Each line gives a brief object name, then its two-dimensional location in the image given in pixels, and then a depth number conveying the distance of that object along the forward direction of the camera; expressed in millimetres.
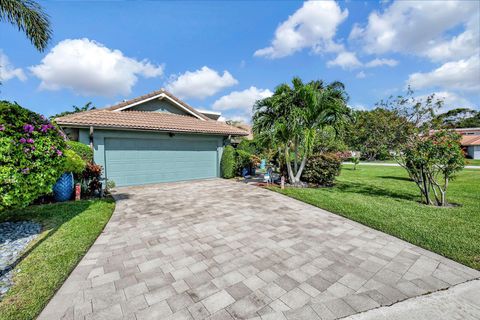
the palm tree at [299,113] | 9023
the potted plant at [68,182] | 6746
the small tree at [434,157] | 6320
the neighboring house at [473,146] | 32287
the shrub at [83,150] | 8227
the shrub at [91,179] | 7770
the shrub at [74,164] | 6391
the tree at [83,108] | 42450
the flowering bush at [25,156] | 3719
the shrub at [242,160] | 12977
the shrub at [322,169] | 10500
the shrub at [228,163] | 12383
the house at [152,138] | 9305
